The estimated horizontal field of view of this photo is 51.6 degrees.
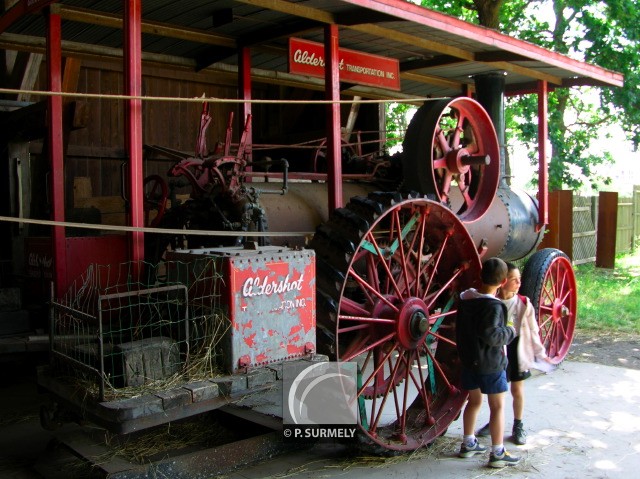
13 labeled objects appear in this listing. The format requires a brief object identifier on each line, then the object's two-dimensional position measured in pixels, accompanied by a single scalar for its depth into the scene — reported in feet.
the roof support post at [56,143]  14.84
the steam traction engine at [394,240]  13.85
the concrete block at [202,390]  10.65
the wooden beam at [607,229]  43.01
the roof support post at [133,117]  13.38
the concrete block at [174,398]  10.32
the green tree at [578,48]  36.94
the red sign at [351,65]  18.69
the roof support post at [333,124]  16.76
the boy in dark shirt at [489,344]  12.93
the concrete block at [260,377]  11.40
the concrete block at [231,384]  11.03
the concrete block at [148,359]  10.67
